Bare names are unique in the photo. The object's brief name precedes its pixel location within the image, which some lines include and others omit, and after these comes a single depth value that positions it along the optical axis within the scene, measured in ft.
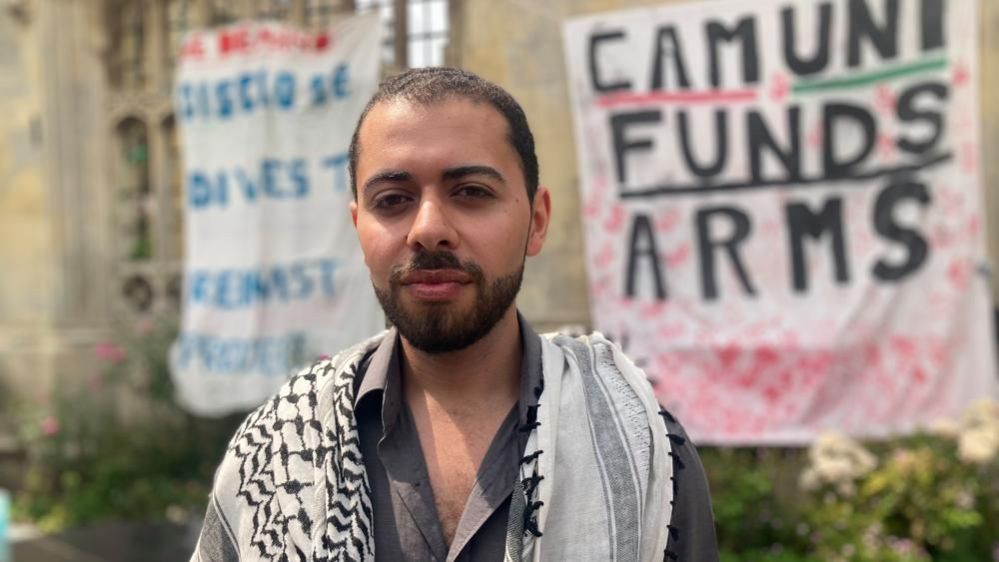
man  4.28
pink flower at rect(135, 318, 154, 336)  19.30
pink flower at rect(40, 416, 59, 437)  19.02
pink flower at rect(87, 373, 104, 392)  19.44
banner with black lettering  12.60
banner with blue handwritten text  16.07
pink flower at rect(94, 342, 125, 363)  19.15
